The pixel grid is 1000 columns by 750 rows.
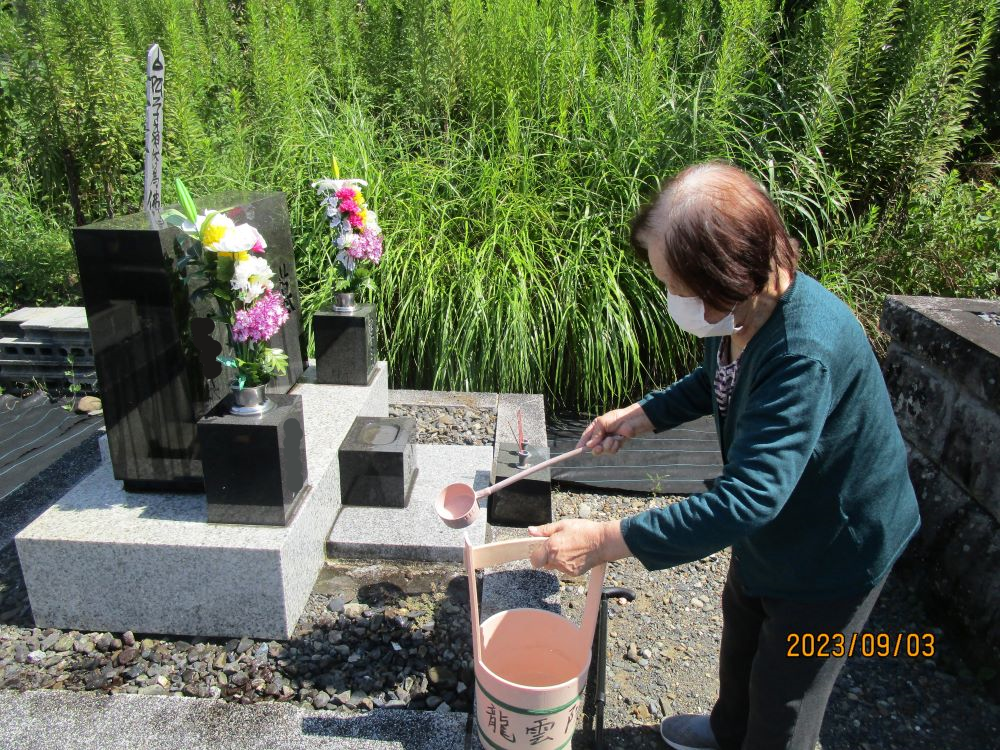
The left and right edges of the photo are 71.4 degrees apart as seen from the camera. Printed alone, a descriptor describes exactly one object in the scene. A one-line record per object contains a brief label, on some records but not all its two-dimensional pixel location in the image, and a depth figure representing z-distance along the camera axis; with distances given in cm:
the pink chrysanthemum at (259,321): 214
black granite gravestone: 224
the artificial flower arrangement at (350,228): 339
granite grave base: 217
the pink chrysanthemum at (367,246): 343
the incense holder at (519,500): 275
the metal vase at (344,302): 354
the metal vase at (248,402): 227
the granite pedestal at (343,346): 344
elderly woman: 121
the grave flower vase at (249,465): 219
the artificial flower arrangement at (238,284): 206
